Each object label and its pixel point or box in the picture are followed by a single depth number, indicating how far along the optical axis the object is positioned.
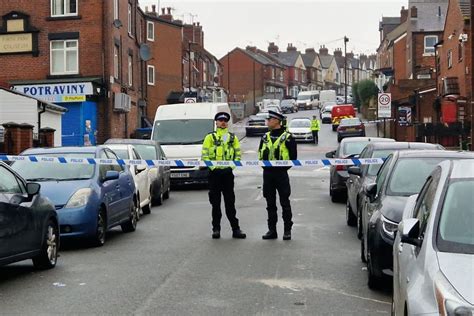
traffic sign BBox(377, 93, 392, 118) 37.94
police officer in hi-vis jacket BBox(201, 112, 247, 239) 12.29
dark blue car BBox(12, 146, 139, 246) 11.21
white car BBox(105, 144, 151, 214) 15.91
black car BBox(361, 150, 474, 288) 7.99
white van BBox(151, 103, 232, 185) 22.44
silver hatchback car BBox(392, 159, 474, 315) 4.04
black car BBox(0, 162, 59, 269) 8.48
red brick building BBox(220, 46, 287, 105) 108.06
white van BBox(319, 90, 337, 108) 99.21
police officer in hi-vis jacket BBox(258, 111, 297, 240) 11.91
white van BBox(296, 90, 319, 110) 100.69
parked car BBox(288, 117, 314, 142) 48.66
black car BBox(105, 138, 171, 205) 18.22
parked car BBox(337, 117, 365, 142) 47.94
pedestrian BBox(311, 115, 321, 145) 48.78
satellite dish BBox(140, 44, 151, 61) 43.75
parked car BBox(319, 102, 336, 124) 70.25
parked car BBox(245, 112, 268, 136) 56.47
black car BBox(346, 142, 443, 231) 12.55
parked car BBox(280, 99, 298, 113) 89.62
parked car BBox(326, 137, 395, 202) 17.83
